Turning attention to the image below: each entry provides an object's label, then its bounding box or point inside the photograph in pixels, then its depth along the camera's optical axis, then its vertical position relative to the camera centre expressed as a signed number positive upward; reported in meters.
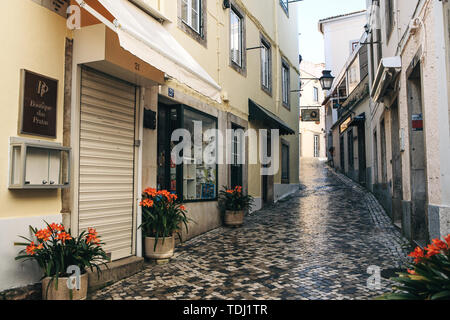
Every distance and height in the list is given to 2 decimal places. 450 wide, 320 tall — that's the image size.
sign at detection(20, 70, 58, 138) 4.00 +0.85
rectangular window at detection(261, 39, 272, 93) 13.10 +4.09
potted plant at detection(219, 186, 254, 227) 8.98 -0.57
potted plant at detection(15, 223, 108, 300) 3.81 -0.80
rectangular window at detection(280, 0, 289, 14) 15.69 +7.48
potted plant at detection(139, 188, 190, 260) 5.70 -0.63
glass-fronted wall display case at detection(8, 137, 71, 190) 3.85 +0.19
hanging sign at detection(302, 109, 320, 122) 16.64 +2.91
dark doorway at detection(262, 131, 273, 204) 13.44 -0.24
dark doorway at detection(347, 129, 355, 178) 19.65 +1.44
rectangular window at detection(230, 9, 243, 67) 10.43 +4.05
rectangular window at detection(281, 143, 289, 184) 15.50 +0.75
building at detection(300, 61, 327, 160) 35.66 +5.25
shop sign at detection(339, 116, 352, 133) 19.14 +2.94
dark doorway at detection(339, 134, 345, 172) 22.53 +1.75
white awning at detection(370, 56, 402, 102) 7.44 +2.25
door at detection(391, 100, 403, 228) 9.11 +0.33
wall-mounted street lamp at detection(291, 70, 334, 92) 15.98 +4.27
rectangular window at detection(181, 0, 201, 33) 7.88 +3.62
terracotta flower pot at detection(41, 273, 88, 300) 3.79 -1.09
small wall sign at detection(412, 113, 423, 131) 6.63 +1.03
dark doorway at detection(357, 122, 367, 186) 16.86 +1.26
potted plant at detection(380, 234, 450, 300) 2.68 -0.71
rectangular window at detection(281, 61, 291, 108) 15.98 +4.22
